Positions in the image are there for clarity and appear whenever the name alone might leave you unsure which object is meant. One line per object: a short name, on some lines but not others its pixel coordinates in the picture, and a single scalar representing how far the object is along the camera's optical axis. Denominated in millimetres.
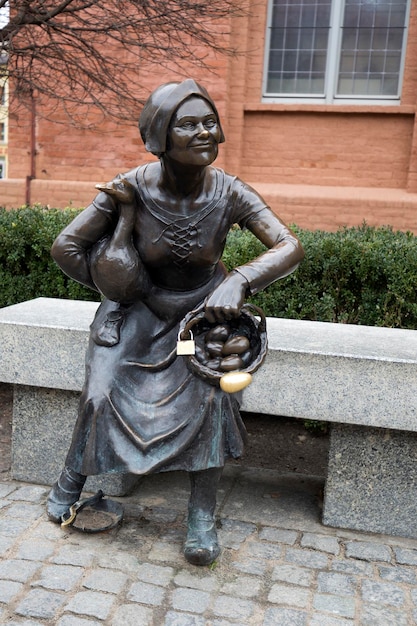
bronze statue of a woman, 2660
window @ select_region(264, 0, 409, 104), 8367
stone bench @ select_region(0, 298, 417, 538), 3078
